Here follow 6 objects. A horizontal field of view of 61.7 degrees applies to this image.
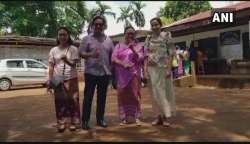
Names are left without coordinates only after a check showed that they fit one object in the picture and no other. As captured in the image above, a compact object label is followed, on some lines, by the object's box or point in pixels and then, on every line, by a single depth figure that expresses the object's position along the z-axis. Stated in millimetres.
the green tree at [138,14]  22043
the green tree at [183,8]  18956
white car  9147
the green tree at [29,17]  15117
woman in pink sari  3368
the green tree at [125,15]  22162
